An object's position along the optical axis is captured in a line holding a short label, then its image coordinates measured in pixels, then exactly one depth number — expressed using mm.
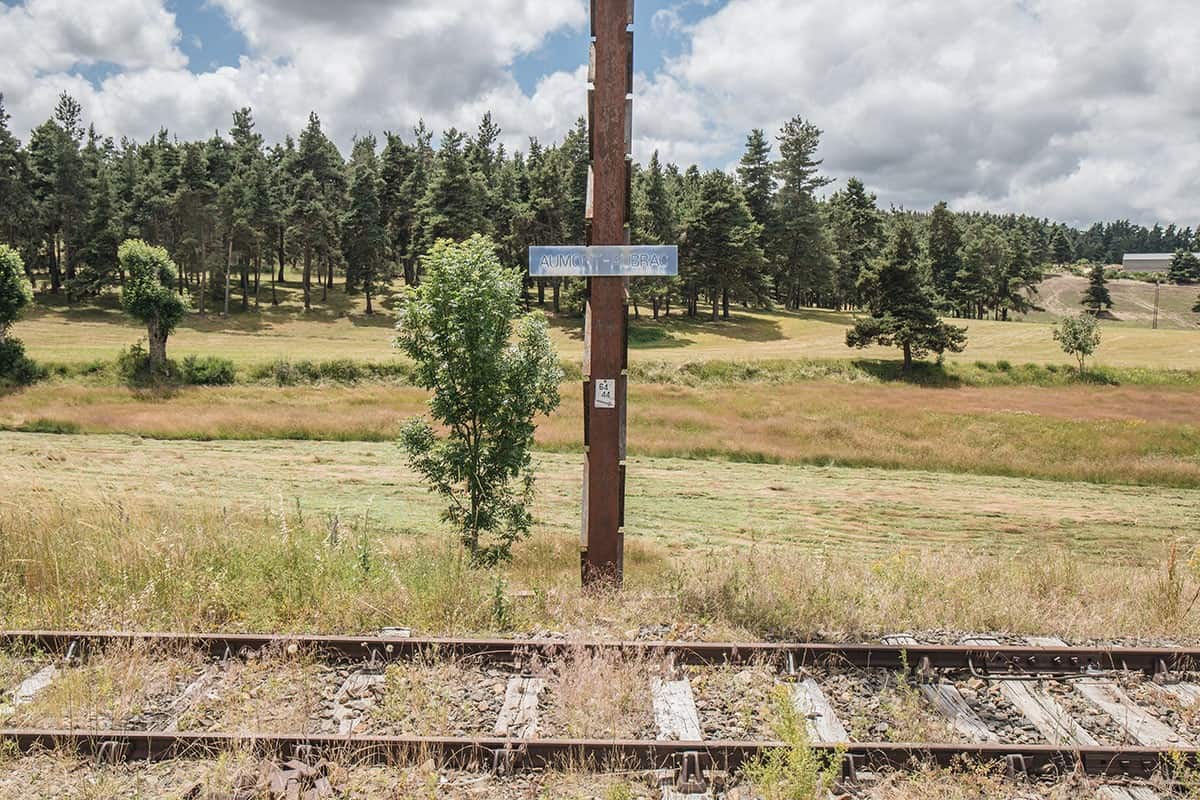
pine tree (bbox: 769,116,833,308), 93188
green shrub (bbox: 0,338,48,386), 44625
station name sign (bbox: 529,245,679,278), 8062
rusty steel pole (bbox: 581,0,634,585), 8180
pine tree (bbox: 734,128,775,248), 93562
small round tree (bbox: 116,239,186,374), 48469
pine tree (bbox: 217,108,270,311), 77688
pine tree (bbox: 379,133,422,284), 89250
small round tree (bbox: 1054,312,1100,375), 56750
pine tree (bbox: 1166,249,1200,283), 184625
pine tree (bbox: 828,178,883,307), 104125
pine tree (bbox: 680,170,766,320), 80188
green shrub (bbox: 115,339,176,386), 46250
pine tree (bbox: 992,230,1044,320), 107062
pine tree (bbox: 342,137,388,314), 81188
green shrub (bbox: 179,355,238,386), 46844
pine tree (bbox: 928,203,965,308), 107688
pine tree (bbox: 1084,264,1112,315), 126419
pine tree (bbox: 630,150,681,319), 79250
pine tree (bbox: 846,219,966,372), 58844
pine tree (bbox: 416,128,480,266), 76125
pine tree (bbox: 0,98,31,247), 77250
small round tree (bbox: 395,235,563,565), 12453
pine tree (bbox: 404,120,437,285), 83000
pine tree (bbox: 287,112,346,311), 80875
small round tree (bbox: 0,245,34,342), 48834
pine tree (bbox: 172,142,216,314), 77188
